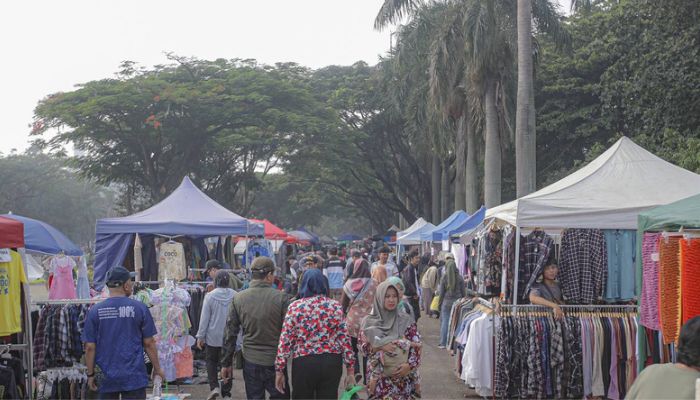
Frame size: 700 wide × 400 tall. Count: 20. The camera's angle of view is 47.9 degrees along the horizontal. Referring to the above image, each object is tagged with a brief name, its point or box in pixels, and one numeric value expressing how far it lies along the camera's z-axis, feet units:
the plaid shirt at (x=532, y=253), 33.50
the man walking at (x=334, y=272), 57.36
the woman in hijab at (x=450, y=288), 48.26
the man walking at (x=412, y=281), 47.26
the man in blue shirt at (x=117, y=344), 21.12
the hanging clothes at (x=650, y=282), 26.18
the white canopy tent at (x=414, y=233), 90.68
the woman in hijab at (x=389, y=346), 22.65
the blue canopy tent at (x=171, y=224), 45.37
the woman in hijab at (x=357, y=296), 34.56
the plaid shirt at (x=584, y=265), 32.94
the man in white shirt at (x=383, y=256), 42.78
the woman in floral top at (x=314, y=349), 21.33
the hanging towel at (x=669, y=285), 24.32
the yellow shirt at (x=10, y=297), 24.30
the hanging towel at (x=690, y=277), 23.03
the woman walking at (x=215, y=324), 32.76
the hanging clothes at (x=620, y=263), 33.25
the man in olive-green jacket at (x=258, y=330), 23.09
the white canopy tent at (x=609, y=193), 32.04
